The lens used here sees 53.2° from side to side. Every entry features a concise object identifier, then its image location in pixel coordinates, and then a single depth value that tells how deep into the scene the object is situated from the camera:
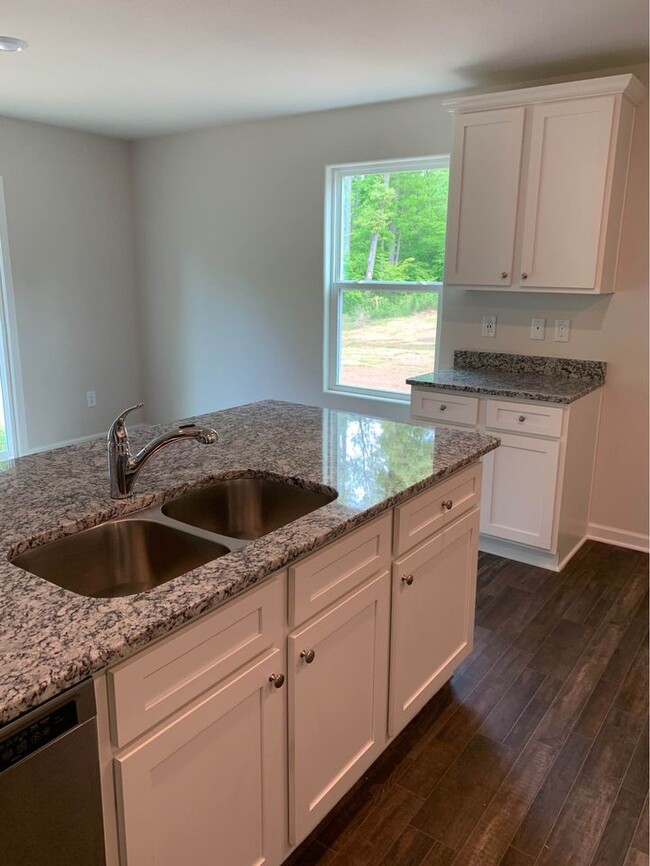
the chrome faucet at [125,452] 1.61
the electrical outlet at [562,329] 3.57
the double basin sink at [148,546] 1.46
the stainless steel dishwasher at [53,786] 0.90
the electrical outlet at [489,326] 3.81
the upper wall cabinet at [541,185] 3.05
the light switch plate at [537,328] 3.64
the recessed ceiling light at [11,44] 2.94
